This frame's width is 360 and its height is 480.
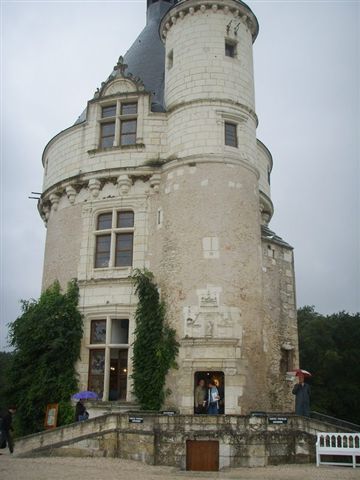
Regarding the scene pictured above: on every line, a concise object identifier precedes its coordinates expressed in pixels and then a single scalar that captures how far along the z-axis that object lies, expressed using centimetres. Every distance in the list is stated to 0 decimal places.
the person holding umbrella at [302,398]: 1459
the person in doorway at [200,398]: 1606
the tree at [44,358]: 1764
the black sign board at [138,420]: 1341
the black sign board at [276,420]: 1306
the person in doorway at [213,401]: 1558
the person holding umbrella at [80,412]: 1623
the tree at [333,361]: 3494
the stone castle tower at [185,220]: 1672
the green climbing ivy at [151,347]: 1653
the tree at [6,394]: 1831
